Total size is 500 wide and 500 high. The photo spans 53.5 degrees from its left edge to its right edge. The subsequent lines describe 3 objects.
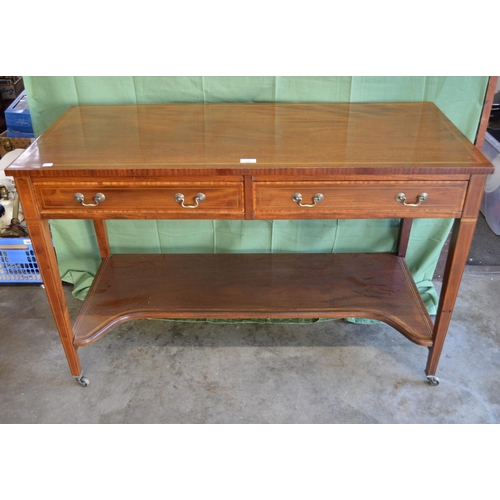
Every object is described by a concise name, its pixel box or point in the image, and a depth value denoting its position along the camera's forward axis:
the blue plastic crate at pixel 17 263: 2.36
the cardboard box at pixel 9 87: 3.59
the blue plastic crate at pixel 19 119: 2.43
